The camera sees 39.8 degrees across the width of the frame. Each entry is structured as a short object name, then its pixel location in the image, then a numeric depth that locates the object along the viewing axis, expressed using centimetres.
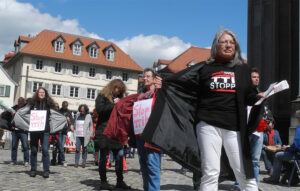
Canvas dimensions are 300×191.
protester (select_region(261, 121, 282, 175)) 1218
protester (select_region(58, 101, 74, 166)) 1355
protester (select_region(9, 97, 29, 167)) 1223
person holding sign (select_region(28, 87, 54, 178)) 927
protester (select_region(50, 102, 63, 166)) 1336
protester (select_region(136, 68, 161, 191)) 548
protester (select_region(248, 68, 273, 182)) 800
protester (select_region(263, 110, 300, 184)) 974
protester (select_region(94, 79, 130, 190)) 773
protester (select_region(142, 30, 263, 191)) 416
